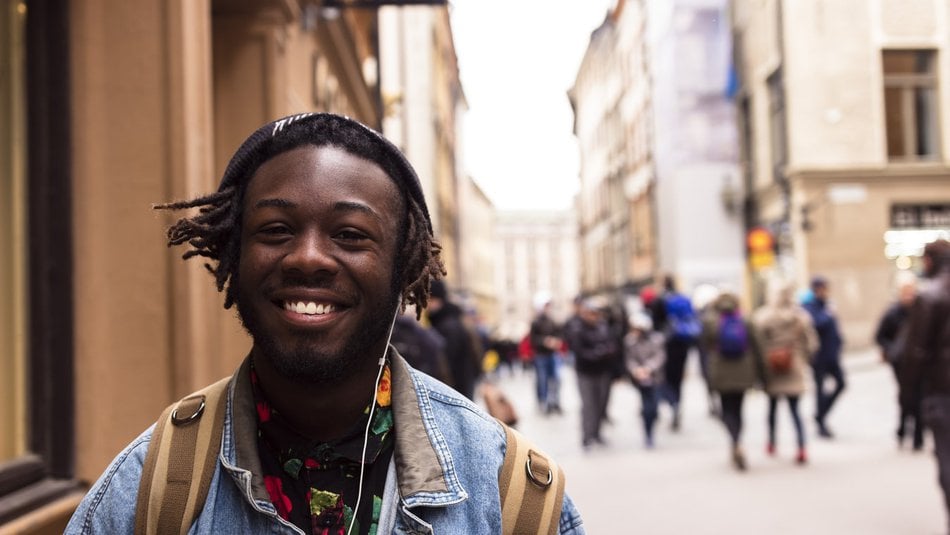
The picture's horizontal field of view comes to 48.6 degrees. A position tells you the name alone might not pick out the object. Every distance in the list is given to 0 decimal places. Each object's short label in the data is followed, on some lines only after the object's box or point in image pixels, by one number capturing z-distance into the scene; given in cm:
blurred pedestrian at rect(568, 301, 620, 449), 1184
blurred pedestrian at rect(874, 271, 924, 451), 1055
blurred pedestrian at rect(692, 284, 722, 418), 1426
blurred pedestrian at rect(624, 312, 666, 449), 1190
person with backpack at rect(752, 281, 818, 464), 1004
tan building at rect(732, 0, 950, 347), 2069
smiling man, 164
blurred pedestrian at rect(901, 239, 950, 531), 620
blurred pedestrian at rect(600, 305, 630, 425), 1220
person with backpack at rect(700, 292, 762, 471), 1003
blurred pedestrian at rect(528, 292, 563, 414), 1733
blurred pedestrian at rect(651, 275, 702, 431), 1349
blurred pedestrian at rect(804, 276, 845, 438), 1180
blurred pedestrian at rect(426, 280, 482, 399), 969
